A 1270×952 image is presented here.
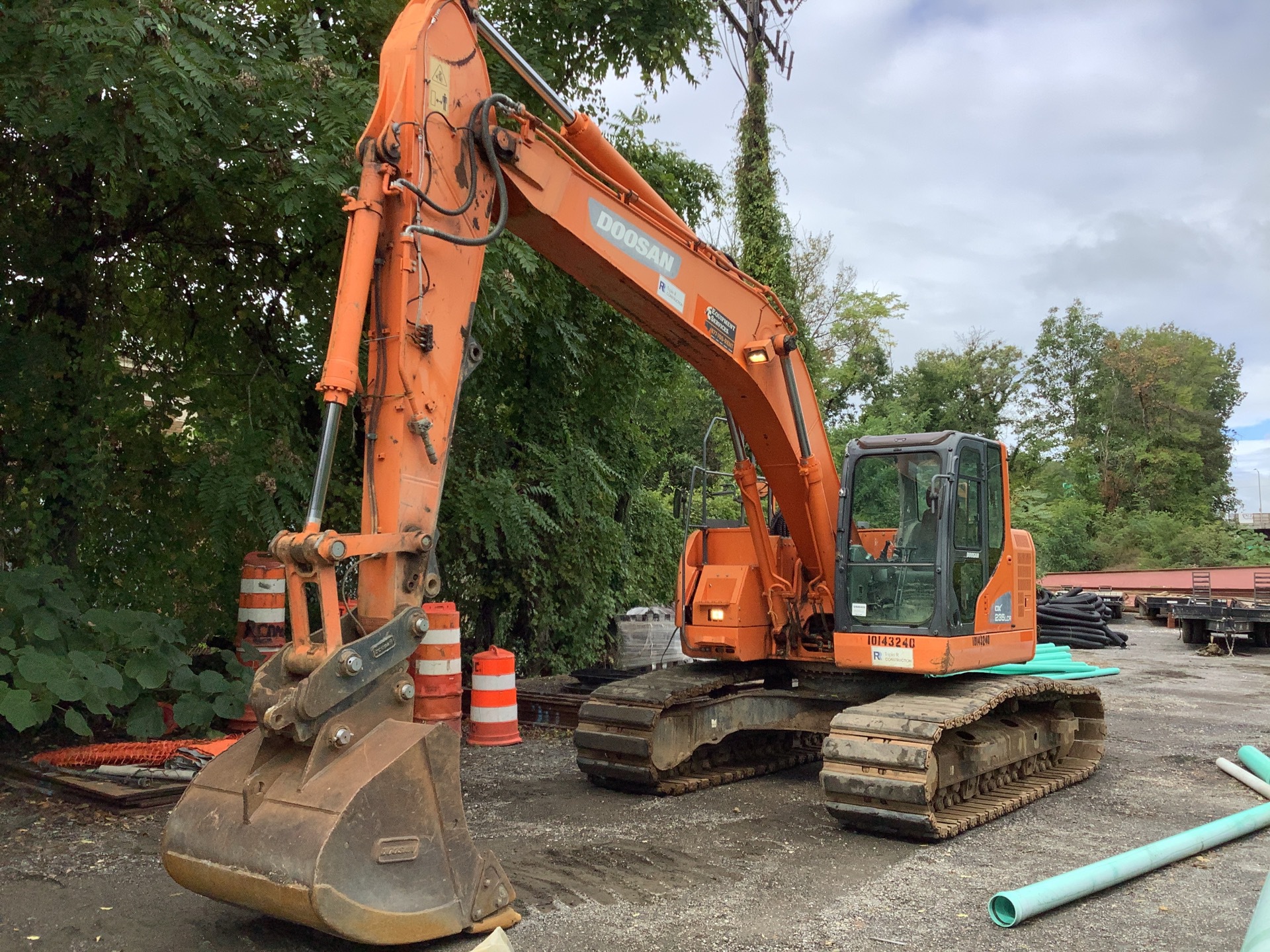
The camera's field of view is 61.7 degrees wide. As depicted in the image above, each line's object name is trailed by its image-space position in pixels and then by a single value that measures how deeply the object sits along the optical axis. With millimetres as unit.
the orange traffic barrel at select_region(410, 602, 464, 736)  8141
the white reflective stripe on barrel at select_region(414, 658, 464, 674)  8195
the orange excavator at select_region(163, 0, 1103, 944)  4176
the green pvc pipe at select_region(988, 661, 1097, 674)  10969
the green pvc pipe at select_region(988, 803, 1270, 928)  4926
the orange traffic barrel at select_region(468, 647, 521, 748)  8914
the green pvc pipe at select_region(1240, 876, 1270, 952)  3646
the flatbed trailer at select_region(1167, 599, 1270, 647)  18953
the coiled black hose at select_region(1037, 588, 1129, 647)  18844
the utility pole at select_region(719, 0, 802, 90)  22734
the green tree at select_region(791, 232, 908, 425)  37906
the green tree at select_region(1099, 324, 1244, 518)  47188
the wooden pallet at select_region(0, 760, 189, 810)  6328
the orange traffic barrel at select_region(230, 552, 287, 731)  8133
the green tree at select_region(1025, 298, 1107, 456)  50469
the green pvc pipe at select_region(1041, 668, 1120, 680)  11961
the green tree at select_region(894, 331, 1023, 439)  44719
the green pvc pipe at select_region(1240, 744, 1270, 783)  8172
